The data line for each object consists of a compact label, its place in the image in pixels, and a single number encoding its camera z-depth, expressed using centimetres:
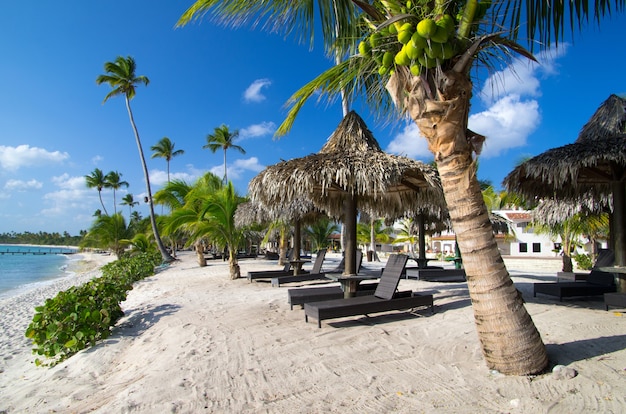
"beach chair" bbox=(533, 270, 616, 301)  677
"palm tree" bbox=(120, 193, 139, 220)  8750
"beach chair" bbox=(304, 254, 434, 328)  504
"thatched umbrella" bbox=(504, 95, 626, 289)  594
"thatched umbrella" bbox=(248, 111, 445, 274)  590
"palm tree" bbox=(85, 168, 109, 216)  6025
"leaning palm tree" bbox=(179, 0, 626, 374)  284
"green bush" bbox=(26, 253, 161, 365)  524
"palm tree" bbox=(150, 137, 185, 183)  4353
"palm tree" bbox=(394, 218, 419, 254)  3133
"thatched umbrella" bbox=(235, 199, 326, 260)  1216
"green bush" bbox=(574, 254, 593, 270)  1727
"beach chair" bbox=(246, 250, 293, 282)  1127
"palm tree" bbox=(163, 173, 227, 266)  1250
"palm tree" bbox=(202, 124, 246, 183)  4153
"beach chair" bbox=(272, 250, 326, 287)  1006
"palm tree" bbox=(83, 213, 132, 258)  2797
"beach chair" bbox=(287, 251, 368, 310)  633
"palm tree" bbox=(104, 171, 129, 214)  6381
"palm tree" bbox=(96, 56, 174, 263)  2656
